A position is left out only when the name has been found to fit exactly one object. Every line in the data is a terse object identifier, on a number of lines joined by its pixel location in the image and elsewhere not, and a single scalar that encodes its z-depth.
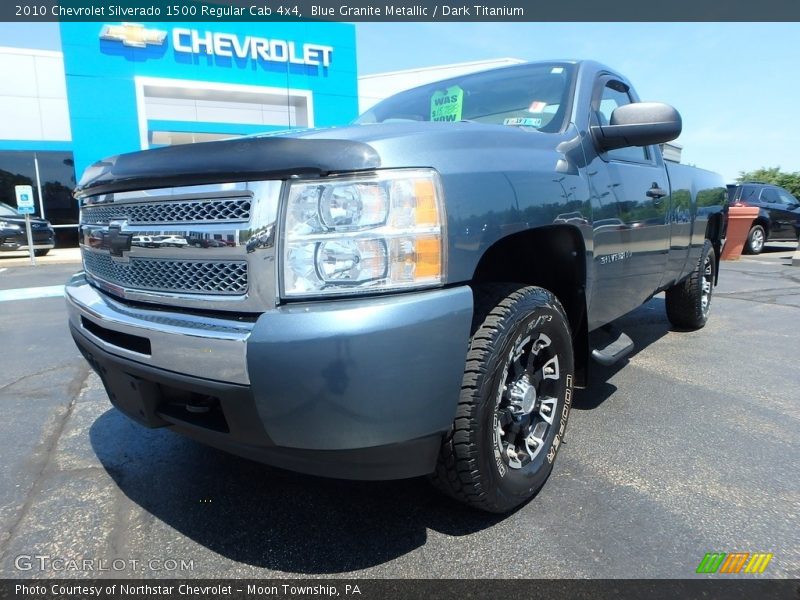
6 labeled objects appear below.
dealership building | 15.67
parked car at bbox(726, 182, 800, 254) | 14.07
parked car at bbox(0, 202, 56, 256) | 13.39
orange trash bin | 12.52
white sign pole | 12.12
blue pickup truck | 1.48
